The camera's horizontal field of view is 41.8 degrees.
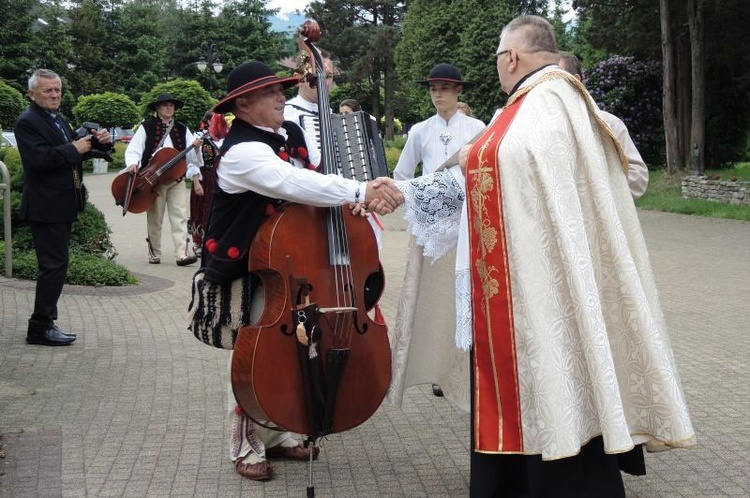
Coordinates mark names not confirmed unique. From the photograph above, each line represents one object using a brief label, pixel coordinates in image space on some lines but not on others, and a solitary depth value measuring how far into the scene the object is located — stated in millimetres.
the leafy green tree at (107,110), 43438
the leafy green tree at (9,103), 33281
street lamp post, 36375
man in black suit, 7199
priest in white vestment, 3715
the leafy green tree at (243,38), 61256
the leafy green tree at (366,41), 55031
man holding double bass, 4266
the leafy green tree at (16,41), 49281
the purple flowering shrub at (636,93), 30109
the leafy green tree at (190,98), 38250
